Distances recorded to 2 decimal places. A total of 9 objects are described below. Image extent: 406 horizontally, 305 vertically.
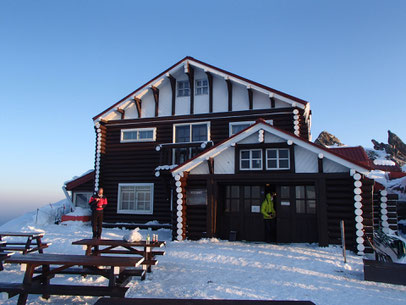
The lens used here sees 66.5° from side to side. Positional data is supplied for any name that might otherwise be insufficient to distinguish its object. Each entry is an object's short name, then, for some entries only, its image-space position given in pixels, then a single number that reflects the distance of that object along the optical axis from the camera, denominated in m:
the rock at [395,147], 49.72
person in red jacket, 10.23
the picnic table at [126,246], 7.15
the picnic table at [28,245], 8.71
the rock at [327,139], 54.12
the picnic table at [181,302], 3.46
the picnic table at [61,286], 5.07
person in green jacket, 12.18
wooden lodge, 11.32
